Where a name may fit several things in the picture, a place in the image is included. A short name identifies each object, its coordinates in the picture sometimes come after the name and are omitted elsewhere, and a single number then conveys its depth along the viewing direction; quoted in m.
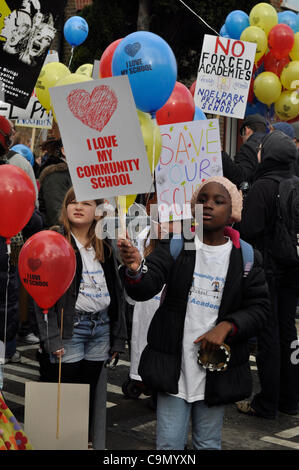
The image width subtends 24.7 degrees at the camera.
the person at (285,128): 6.23
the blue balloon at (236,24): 10.17
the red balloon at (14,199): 3.29
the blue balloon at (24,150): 6.85
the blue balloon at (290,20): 10.31
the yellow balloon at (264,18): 9.90
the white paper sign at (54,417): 2.97
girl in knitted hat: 3.11
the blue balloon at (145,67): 3.59
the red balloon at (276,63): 10.03
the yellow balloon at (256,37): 9.55
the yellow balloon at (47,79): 6.34
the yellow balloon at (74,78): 4.44
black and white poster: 4.68
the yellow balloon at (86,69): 7.21
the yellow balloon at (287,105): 9.75
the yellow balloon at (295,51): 9.94
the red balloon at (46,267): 3.18
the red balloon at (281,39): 9.68
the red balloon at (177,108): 4.64
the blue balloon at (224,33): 10.37
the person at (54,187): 5.11
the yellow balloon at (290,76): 9.69
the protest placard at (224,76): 6.95
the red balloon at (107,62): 3.96
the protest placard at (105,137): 3.05
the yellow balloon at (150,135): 3.57
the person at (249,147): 6.39
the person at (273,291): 4.89
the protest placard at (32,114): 5.73
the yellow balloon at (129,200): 3.42
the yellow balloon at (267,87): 9.74
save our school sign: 4.44
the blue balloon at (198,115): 5.34
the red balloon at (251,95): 10.58
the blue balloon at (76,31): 9.78
